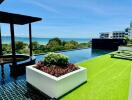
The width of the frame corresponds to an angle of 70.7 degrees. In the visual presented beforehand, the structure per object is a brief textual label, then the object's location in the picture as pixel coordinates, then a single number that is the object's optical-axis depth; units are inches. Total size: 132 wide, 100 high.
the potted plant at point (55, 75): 135.0
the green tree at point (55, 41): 696.4
